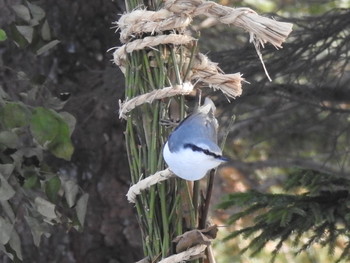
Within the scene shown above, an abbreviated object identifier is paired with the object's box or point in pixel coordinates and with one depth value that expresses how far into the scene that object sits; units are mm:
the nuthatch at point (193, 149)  7211
